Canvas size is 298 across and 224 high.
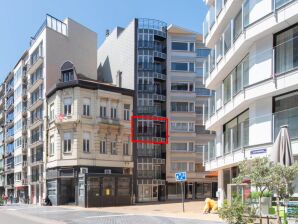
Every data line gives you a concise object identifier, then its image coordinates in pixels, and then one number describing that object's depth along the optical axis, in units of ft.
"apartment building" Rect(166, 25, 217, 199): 138.60
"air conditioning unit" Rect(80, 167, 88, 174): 103.28
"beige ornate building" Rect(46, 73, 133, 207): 103.56
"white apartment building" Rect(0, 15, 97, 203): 124.13
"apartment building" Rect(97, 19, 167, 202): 128.46
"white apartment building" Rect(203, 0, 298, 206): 42.24
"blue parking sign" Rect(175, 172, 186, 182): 68.84
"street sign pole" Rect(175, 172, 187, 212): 68.81
